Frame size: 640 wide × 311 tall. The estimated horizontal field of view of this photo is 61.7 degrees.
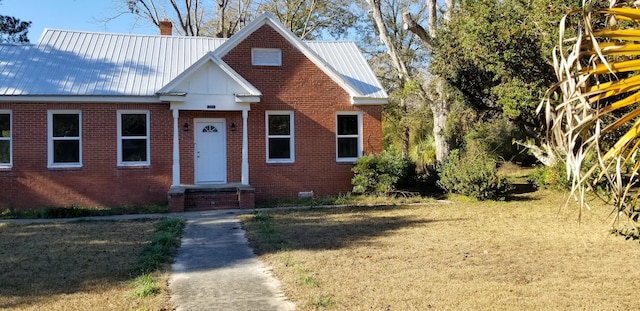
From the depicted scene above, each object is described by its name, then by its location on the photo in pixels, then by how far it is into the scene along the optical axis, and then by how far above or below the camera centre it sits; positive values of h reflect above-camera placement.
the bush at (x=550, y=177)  16.62 -0.67
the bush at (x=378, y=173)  16.11 -0.45
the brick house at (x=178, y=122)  15.25 +1.15
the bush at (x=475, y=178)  15.90 -0.64
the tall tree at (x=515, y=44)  13.10 +2.94
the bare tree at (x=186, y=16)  33.34 +9.10
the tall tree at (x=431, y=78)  19.28 +3.11
